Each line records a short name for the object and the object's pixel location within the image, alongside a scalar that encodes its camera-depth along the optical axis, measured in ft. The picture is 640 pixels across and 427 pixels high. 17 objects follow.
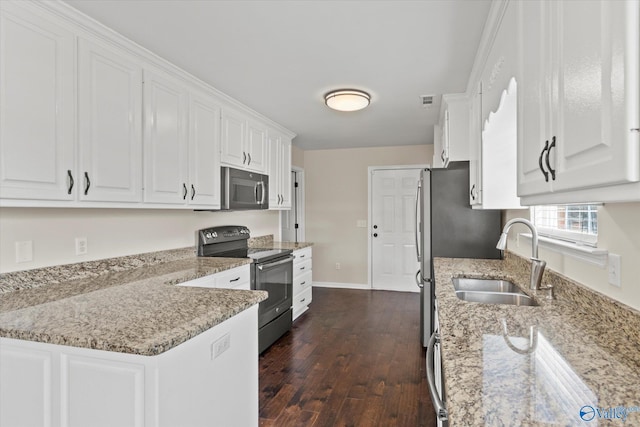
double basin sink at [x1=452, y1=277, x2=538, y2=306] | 6.38
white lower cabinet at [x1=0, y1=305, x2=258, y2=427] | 3.82
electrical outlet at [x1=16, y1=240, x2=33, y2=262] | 6.21
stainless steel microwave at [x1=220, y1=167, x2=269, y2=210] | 10.82
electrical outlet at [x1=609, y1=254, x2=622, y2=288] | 4.08
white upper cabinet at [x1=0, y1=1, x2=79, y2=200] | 5.28
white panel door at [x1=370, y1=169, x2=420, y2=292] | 18.65
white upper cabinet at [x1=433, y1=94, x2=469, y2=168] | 10.30
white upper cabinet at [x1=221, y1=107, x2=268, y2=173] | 11.04
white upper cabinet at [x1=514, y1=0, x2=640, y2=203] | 2.10
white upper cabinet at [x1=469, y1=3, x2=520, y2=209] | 5.21
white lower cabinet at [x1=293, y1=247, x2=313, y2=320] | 13.75
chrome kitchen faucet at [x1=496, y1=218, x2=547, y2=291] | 5.86
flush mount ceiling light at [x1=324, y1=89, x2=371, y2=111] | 10.15
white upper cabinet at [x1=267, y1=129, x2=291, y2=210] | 14.11
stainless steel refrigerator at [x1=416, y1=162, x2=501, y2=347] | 10.23
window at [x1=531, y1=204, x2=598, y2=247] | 5.27
